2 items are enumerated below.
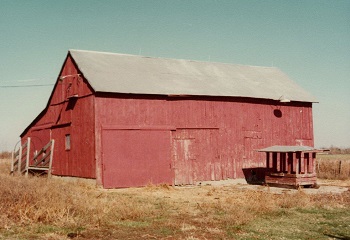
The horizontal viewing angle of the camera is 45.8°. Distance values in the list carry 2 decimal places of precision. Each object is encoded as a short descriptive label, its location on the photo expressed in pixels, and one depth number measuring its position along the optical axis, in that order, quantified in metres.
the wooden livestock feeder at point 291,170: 22.16
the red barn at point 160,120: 22.77
